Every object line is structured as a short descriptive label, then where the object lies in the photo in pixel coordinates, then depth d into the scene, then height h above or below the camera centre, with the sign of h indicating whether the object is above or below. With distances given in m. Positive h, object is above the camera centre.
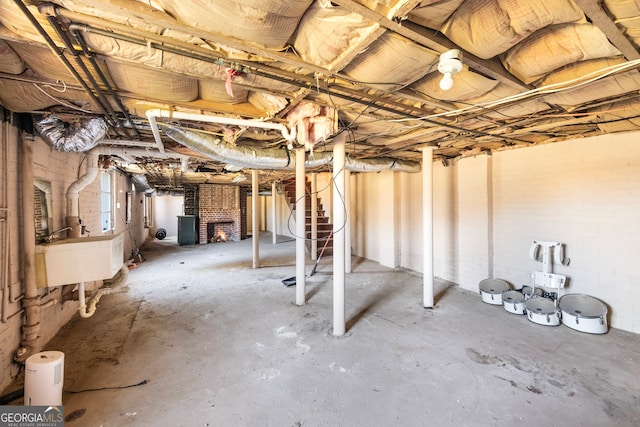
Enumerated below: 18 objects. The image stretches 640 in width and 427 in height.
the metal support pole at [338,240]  2.84 -0.33
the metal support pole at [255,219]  5.71 -0.17
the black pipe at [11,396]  1.85 -1.26
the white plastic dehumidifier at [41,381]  1.72 -1.07
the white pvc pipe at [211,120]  2.19 +0.79
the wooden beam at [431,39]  1.17 +0.86
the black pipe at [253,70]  1.31 +0.88
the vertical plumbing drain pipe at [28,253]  2.17 -0.30
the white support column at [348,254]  5.32 -0.88
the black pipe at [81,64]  1.22 +0.86
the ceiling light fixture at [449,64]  1.42 +0.77
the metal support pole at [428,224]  3.58 -0.21
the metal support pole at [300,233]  3.60 -0.32
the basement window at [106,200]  4.76 +0.26
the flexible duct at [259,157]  2.66 +0.71
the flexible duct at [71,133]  2.34 +0.75
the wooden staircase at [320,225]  6.92 -0.41
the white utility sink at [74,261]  2.27 -0.40
